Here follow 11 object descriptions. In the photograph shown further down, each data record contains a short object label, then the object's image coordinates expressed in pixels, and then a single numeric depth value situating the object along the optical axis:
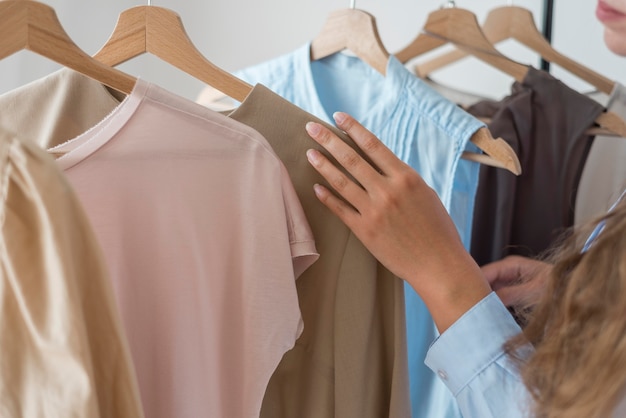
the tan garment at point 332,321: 0.66
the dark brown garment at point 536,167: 0.98
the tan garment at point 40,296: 0.41
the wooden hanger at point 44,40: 0.54
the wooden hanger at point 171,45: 0.66
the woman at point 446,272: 0.61
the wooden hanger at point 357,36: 0.85
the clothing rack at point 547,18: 1.43
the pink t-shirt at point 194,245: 0.57
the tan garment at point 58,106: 0.65
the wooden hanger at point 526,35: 1.01
